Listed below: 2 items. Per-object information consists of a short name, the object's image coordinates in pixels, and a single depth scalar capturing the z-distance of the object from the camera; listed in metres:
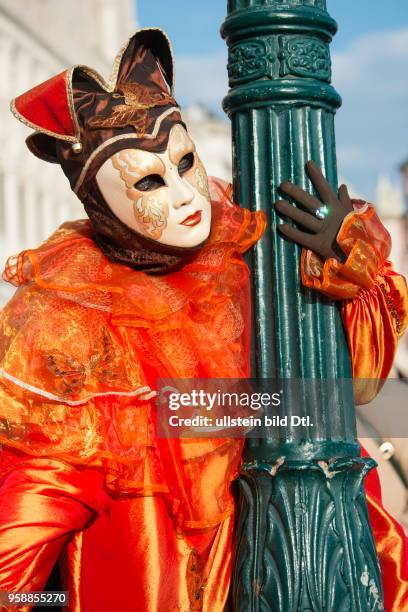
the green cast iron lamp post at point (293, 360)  3.61
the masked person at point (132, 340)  3.76
